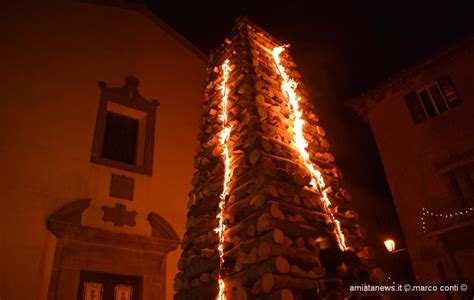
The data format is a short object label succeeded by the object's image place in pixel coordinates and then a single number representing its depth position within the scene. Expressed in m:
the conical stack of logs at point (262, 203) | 3.74
